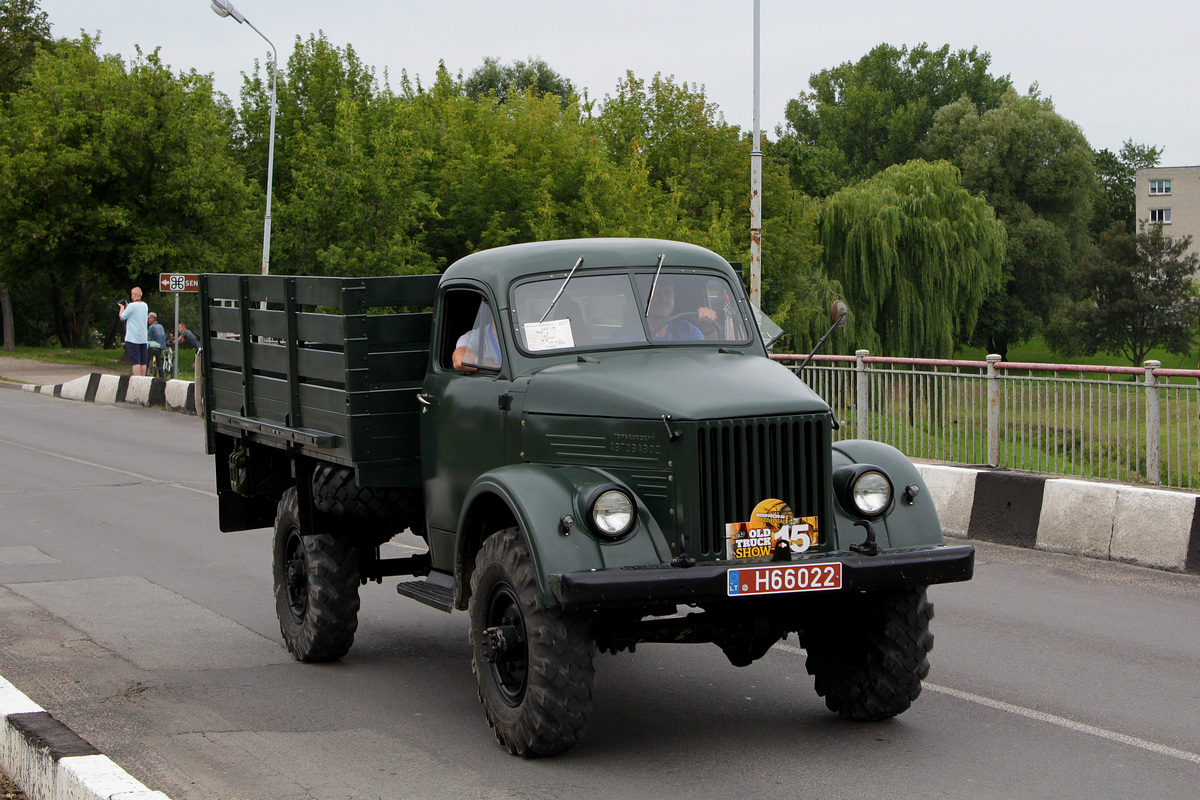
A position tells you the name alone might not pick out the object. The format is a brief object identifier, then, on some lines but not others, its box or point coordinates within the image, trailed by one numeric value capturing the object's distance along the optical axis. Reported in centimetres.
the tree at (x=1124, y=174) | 10388
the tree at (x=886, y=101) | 9725
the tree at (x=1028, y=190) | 7438
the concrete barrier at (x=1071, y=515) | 1033
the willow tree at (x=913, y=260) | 4662
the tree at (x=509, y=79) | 9377
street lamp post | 3403
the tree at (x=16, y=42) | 5372
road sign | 2498
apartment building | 10088
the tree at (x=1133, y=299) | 7250
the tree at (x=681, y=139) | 5291
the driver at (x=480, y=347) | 661
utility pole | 2605
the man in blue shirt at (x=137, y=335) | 2966
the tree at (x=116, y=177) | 3944
